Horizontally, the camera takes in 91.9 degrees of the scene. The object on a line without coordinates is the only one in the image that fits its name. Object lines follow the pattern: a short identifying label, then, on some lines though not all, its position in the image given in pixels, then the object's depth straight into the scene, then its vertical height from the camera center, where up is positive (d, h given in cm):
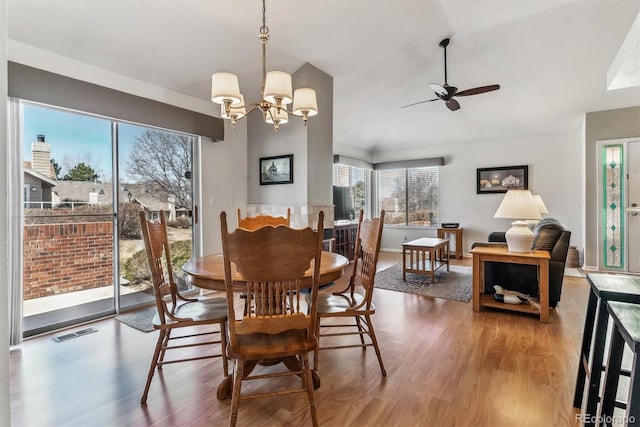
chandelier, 199 +79
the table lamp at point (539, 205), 297 +3
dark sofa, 306 -63
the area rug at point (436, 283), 374 -100
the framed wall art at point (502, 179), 586 +59
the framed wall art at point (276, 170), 393 +54
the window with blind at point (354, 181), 668 +66
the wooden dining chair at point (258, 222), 278 -10
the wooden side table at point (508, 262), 286 -62
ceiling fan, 347 +136
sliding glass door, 265 +4
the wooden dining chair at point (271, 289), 132 -36
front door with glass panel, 453 +5
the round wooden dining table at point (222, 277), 163 -36
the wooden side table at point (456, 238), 615 -57
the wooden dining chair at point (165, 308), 172 -61
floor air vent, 254 -104
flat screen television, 592 +15
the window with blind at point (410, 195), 688 +34
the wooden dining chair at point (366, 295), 193 -56
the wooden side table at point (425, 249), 423 -54
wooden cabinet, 535 -47
